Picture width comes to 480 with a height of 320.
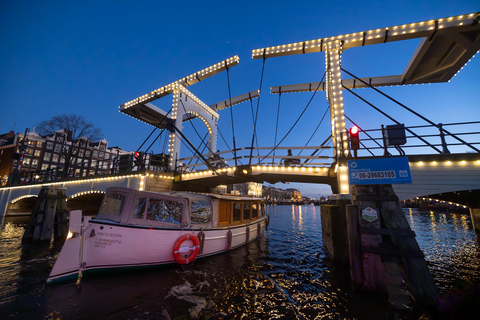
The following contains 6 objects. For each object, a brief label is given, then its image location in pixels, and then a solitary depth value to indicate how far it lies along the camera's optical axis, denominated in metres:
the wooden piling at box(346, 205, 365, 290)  5.32
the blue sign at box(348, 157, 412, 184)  5.56
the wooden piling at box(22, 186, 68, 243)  11.38
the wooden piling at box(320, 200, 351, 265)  7.72
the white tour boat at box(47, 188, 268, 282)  5.92
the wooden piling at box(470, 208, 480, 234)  13.61
